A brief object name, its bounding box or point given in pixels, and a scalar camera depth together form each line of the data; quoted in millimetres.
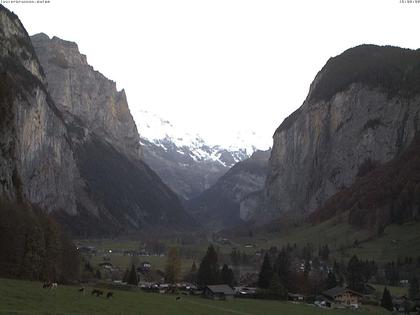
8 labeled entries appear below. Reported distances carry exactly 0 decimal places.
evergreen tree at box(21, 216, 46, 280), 93562
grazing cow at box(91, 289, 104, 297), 77500
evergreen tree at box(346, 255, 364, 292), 147500
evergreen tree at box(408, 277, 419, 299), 137125
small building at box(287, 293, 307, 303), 128175
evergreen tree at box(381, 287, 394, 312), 121581
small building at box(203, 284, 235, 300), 116869
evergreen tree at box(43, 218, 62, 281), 99375
